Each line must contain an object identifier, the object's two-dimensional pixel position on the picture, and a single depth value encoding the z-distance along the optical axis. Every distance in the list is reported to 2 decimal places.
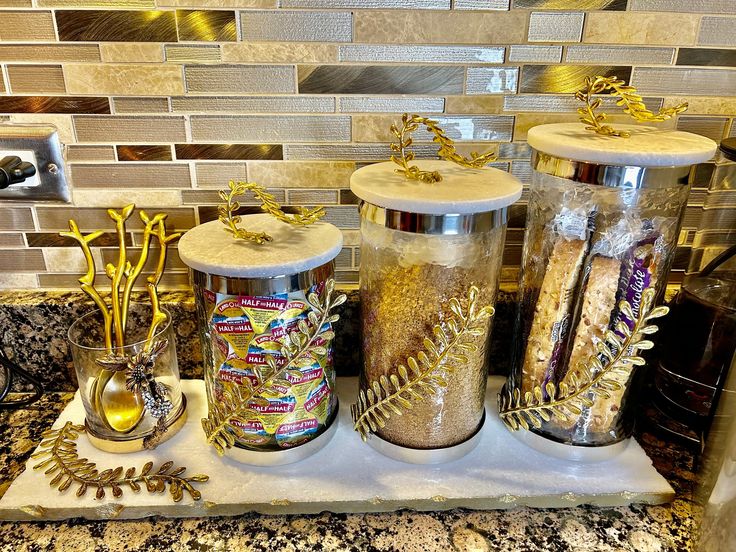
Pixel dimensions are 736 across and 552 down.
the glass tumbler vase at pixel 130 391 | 0.60
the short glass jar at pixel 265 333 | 0.53
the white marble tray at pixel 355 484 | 0.56
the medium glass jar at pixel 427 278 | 0.52
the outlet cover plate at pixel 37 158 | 0.65
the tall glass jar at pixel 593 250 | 0.52
